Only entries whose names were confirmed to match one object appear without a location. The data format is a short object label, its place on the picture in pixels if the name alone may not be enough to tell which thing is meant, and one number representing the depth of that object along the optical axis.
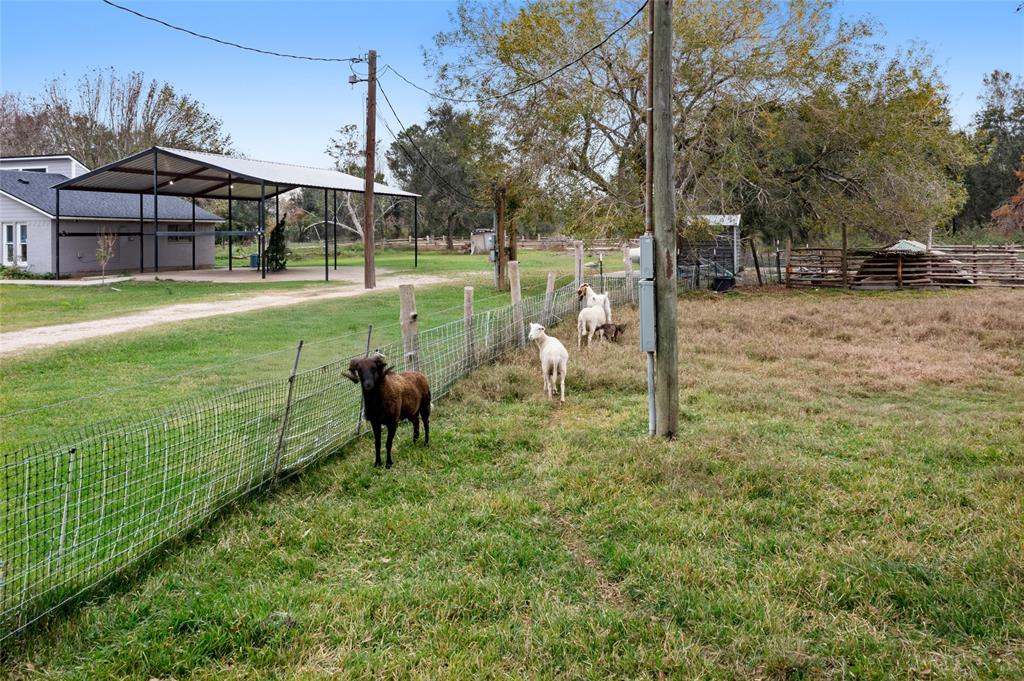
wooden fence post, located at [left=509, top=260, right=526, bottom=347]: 12.34
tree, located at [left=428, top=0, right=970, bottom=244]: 21.98
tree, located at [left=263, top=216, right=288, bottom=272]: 34.84
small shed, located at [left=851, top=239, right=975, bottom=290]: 27.59
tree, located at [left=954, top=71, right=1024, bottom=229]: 49.09
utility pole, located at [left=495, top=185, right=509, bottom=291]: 25.16
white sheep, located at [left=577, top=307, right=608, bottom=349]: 13.23
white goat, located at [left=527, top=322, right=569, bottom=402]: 9.38
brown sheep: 6.41
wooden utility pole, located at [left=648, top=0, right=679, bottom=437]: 7.71
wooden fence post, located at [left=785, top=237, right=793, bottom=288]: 27.58
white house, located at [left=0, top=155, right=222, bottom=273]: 31.14
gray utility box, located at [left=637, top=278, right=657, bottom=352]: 7.76
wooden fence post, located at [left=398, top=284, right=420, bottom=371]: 8.47
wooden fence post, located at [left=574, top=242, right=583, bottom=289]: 19.16
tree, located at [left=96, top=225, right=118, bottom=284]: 29.08
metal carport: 28.69
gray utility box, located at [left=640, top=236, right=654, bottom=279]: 7.76
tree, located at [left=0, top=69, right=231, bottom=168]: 51.19
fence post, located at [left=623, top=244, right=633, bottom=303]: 20.56
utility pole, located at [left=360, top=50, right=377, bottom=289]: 26.14
